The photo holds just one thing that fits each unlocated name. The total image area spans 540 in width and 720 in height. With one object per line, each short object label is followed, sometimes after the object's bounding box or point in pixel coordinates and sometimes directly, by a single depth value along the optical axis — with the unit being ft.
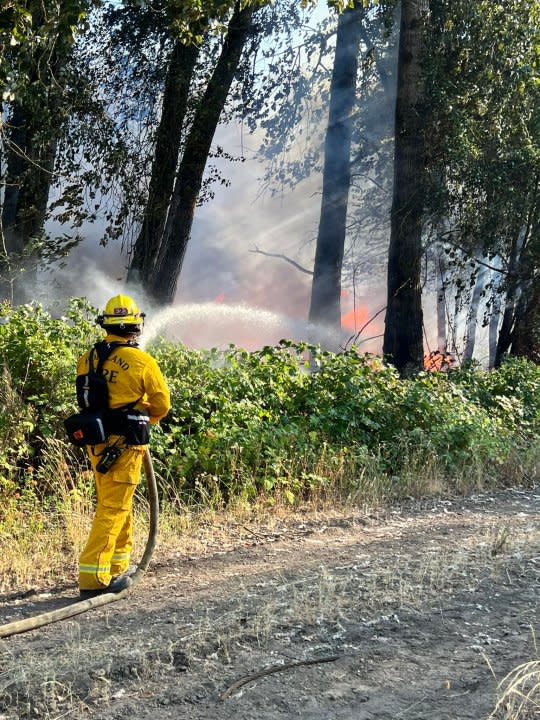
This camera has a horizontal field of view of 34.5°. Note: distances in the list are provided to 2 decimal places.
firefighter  18.25
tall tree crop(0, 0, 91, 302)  34.99
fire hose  15.62
